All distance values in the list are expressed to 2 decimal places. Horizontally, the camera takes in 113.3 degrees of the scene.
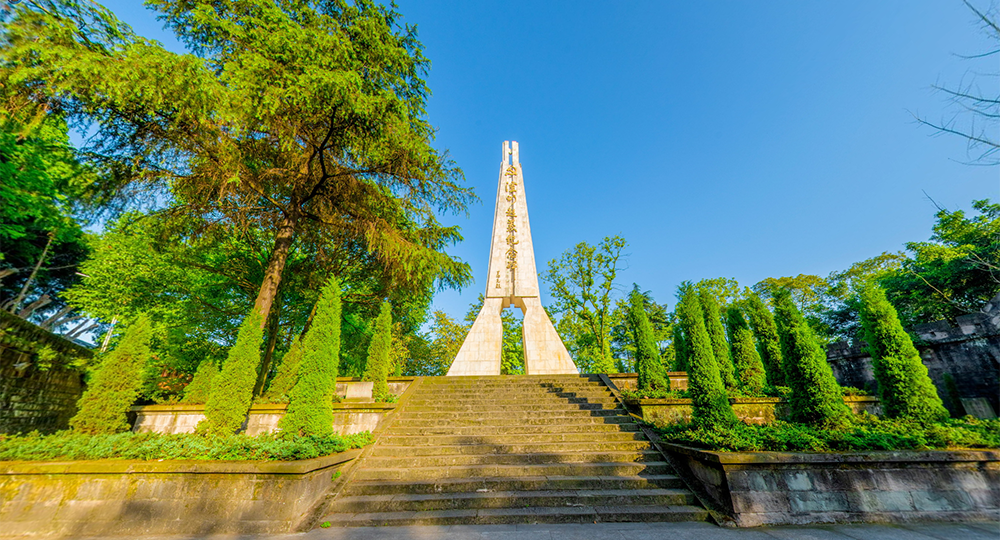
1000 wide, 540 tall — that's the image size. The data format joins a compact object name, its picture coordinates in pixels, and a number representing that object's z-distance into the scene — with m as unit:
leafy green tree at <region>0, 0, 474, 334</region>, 5.62
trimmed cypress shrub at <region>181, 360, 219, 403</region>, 8.07
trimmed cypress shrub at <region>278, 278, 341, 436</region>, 5.63
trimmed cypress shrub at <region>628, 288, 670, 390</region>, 8.26
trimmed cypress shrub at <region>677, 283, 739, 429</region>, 5.47
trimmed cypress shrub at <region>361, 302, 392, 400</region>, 8.79
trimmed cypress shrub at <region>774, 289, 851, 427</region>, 5.80
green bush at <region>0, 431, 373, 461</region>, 4.77
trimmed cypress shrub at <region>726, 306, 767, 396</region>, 8.60
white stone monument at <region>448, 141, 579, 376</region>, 13.23
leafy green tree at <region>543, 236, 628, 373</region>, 19.23
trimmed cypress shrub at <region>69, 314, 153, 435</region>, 6.11
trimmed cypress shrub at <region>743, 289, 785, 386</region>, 8.09
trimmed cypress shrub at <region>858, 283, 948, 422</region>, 5.61
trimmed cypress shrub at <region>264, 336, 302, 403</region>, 8.52
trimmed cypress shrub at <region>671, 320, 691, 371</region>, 8.93
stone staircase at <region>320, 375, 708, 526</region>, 4.61
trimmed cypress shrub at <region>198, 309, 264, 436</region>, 6.26
